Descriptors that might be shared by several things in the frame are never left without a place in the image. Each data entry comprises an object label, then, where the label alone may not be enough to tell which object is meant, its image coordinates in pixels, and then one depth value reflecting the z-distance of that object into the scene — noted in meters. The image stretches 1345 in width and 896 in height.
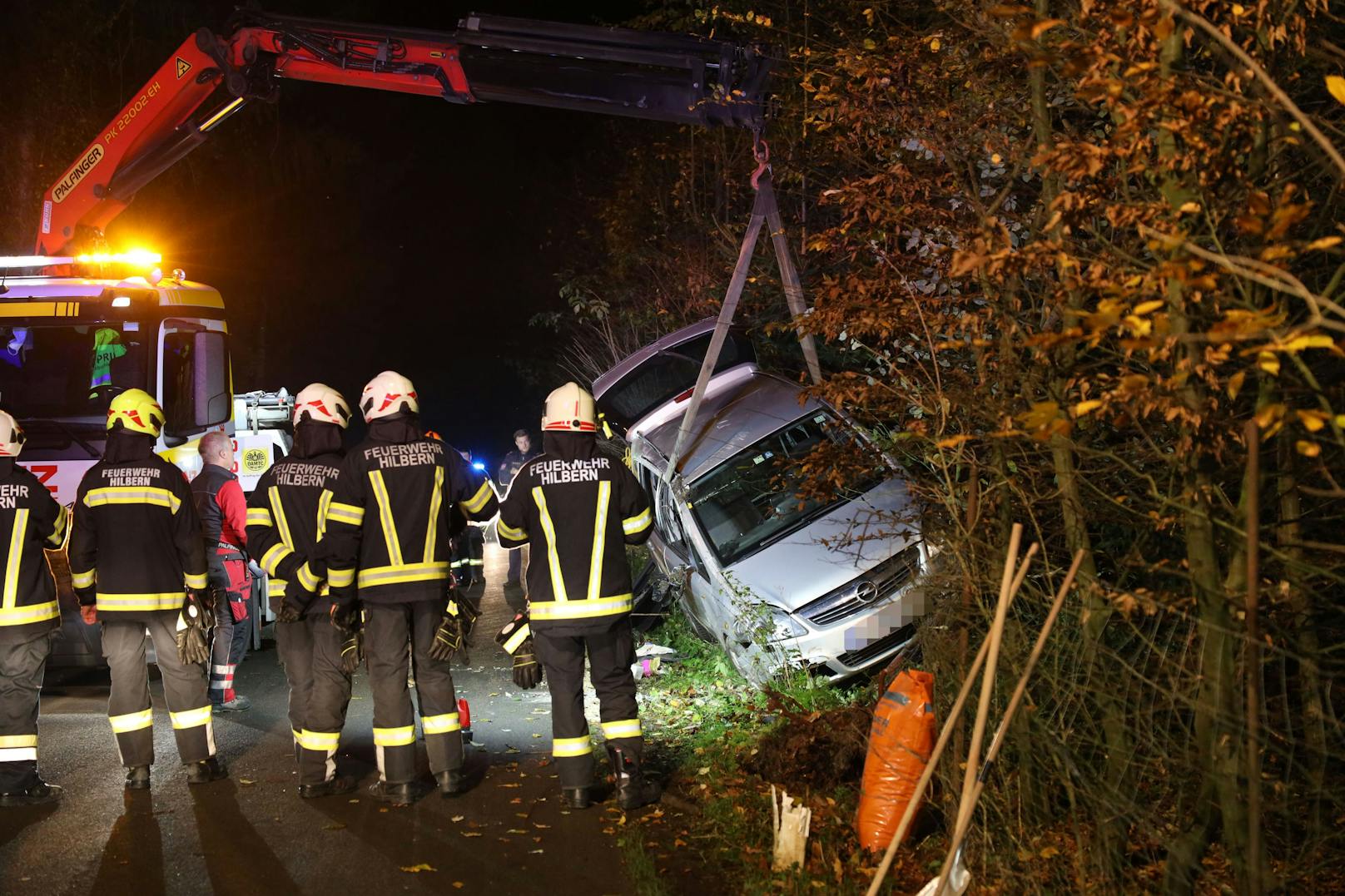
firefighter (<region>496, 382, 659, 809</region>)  6.26
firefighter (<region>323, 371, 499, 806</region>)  6.39
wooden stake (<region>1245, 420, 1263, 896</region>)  3.50
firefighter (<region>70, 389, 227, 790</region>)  6.72
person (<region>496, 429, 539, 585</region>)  14.79
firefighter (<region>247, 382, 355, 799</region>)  6.56
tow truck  8.52
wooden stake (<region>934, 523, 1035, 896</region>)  3.59
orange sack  5.27
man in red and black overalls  8.49
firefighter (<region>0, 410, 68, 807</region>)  6.39
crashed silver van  7.98
